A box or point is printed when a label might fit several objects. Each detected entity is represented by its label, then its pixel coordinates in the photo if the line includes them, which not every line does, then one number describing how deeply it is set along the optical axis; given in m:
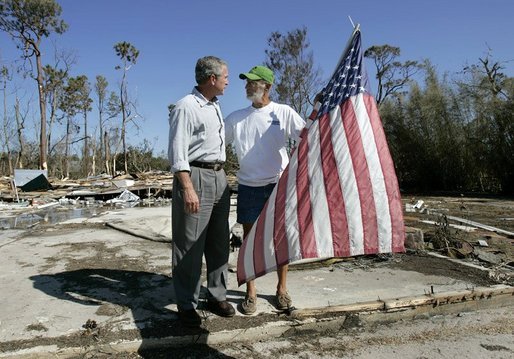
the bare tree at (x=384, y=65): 29.27
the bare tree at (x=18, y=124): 28.95
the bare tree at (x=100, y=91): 36.56
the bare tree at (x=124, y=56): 32.91
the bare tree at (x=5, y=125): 27.64
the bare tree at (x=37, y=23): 25.45
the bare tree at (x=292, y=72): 26.59
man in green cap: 3.25
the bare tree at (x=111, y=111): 32.81
